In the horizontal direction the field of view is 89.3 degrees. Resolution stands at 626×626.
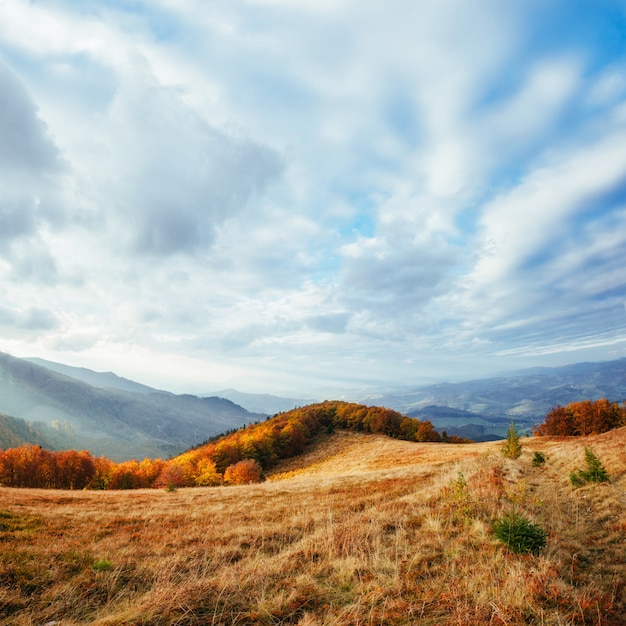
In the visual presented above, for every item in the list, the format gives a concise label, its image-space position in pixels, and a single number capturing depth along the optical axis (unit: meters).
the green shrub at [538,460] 24.73
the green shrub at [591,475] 15.18
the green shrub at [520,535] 7.28
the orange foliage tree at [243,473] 67.31
